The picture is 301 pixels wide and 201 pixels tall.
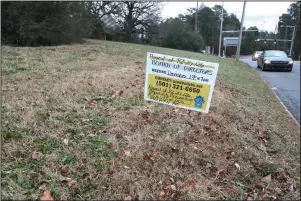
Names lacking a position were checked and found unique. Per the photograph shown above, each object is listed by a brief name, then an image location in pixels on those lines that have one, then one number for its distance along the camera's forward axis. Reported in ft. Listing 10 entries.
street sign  92.22
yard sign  10.16
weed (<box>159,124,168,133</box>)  12.40
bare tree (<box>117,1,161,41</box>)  77.41
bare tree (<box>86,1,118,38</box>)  83.53
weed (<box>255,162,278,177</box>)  10.14
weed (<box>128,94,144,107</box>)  15.30
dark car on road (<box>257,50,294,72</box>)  44.96
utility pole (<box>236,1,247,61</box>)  63.72
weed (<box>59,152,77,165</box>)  9.50
